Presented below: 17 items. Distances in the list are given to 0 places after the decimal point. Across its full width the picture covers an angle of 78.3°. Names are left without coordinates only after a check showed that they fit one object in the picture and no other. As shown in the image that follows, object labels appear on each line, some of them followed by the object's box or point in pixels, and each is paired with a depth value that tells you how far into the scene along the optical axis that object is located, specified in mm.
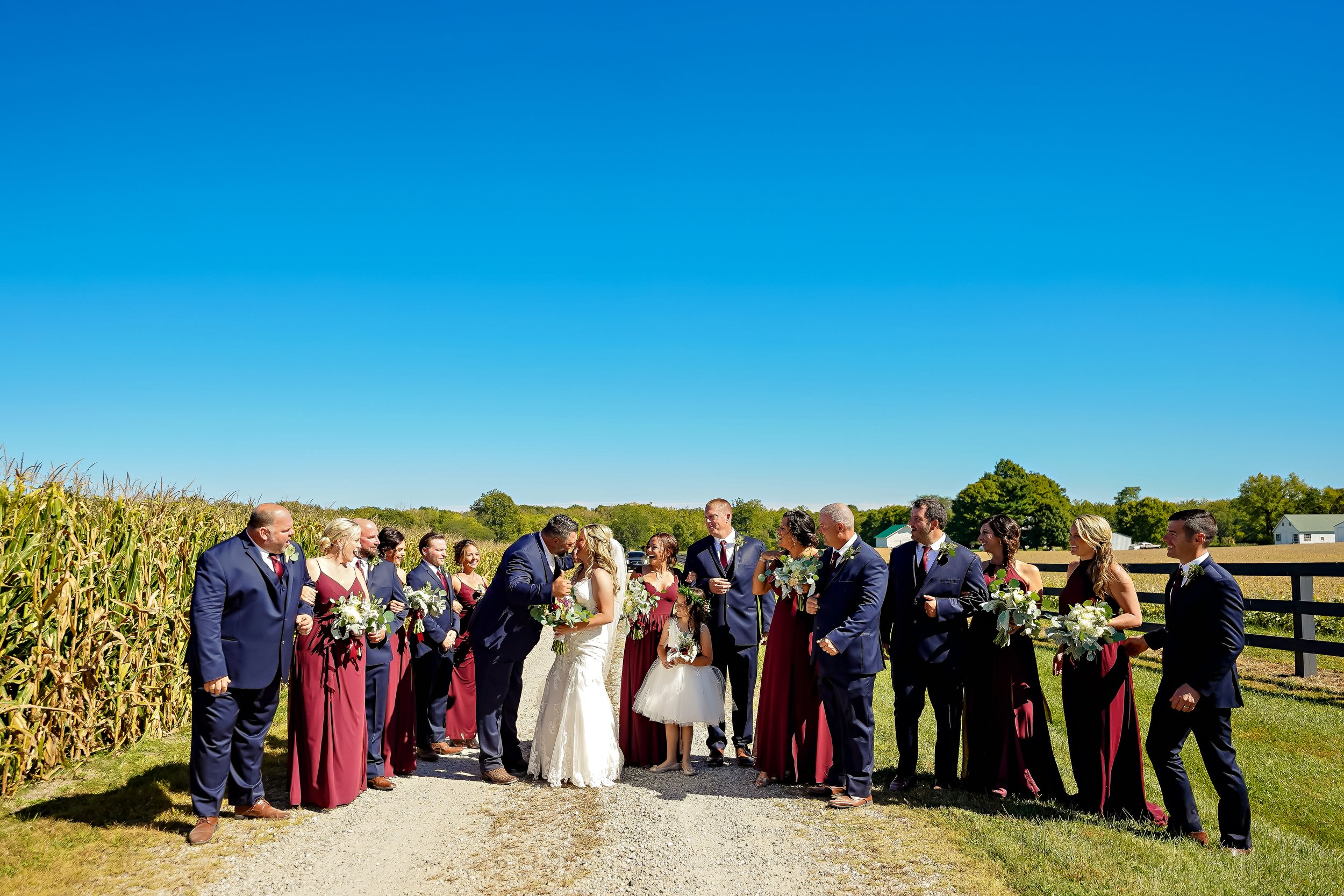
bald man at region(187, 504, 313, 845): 5734
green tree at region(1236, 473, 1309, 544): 102562
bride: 7148
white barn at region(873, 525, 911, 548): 100050
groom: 7375
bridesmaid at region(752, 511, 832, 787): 7027
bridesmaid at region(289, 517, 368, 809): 6359
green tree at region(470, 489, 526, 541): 67056
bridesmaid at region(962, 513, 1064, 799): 6621
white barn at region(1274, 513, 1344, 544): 103875
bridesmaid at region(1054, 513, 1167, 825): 6074
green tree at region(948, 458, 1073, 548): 88438
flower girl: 7395
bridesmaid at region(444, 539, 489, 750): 9000
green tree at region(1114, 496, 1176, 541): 114500
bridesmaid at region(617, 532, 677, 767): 7809
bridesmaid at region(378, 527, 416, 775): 7371
